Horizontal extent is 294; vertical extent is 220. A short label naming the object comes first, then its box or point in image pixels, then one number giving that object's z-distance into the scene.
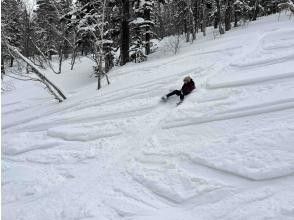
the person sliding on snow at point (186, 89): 14.13
